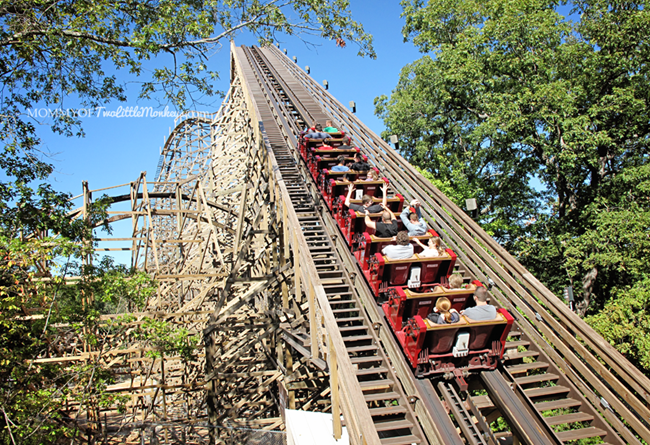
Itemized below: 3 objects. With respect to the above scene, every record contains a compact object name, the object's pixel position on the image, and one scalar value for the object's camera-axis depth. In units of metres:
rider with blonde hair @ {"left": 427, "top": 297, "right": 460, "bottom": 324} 4.64
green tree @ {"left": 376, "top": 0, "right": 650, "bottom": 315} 12.75
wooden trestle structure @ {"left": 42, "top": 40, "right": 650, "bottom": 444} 4.31
